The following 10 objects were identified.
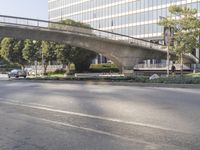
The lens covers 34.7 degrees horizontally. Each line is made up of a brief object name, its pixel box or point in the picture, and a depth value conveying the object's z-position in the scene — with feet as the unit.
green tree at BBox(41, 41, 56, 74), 181.42
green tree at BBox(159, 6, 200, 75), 123.24
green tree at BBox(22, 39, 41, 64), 200.01
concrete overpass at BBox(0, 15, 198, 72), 130.05
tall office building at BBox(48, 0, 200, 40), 232.22
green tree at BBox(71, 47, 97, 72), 175.00
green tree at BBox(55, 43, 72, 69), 173.72
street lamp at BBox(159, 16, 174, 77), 105.77
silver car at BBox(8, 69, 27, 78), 159.06
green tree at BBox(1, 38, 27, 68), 216.27
